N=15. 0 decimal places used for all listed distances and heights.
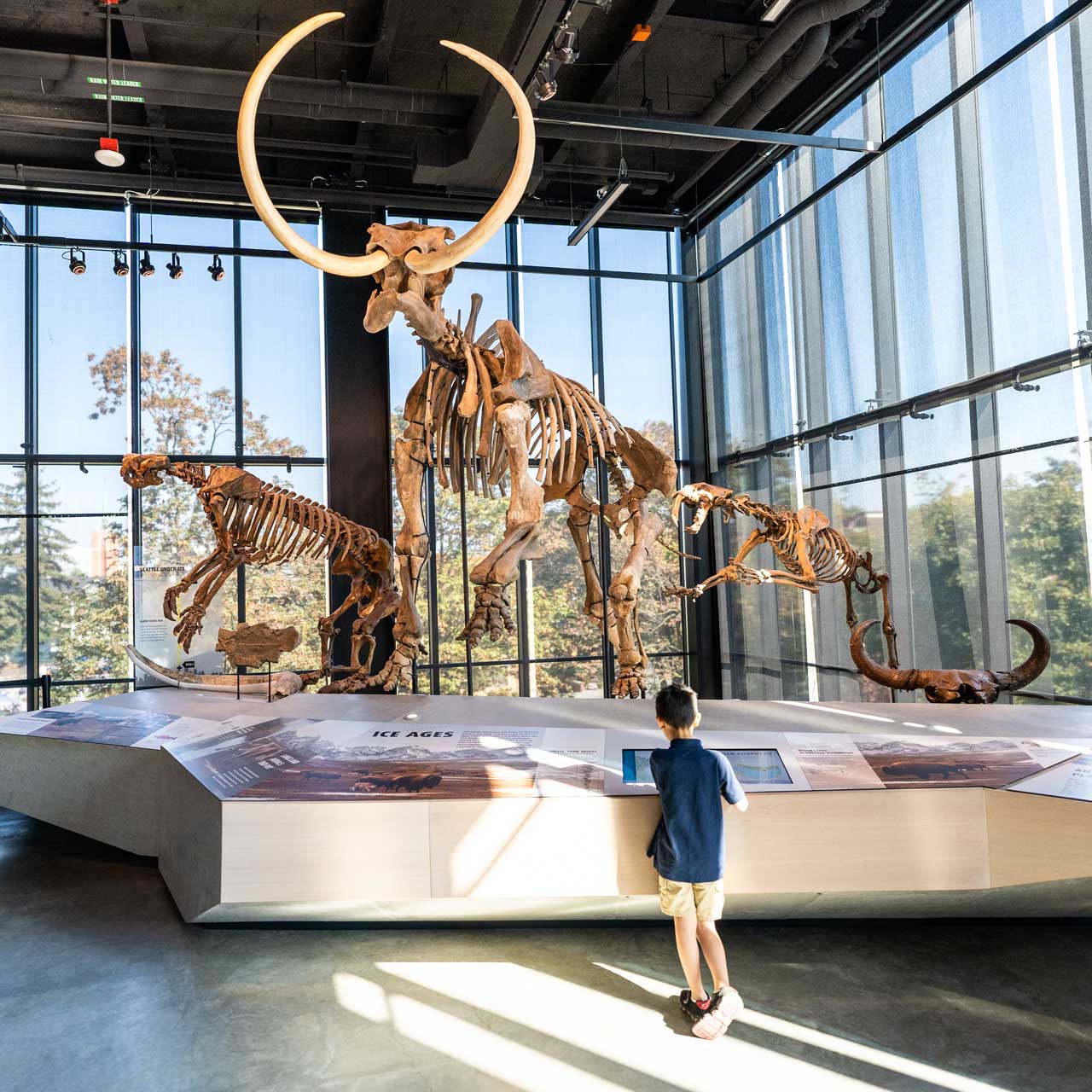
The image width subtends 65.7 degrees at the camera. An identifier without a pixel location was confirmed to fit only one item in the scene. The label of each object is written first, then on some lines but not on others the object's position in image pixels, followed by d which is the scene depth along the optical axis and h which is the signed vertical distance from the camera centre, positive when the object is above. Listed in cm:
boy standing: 304 -98
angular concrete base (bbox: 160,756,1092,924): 321 -99
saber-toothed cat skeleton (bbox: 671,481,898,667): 762 +34
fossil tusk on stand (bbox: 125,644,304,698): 685 -66
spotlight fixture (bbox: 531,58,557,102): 715 +438
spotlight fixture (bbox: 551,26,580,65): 676 +441
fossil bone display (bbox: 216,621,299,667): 614 -32
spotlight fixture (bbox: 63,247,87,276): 1018 +423
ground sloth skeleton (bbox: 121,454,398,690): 635 +48
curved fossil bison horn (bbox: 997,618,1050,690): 623 -68
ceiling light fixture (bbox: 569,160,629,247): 874 +426
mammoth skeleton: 409 +113
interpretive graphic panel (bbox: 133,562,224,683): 955 -26
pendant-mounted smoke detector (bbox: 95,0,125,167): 683 +370
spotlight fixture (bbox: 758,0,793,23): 644 +443
